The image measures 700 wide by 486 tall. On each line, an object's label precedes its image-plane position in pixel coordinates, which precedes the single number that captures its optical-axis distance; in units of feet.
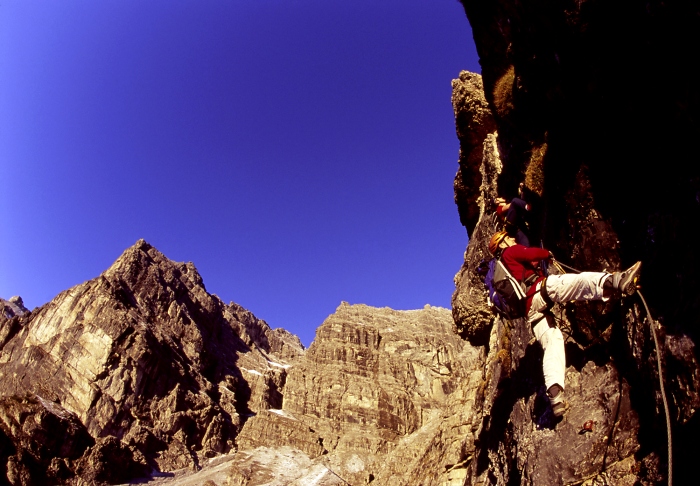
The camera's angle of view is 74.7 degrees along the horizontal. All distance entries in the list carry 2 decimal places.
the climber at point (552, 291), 20.51
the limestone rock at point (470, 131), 57.82
